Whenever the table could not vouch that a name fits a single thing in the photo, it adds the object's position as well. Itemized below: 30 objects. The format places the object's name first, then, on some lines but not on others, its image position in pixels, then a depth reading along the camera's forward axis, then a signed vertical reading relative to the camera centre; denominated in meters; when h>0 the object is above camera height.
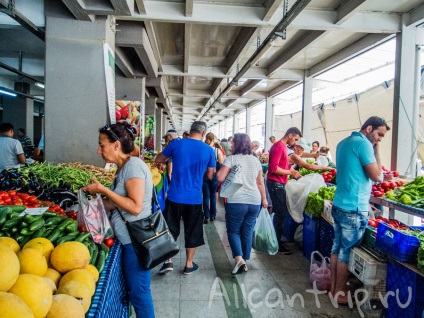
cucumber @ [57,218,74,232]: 2.19 -0.56
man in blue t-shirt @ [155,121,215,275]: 3.96 -0.46
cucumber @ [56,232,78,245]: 2.01 -0.60
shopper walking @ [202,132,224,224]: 6.68 -0.97
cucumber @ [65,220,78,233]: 2.21 -0.58
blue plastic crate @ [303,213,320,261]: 4.59 -1.22
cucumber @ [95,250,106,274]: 2.04 -0.75
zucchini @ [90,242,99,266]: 2.07 -0.72
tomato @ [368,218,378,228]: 3.72 -0.81
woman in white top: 4.06 -0.65
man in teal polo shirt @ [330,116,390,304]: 3.25 -0.41
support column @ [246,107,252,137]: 19.91 +1.80
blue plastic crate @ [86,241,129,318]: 1.68 -0.86
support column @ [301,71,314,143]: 10.73 +1.35
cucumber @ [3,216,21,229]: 2.13 -0.54
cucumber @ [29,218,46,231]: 2.09 -0.54
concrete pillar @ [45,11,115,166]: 4.73 +0.79
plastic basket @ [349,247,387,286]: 3.17 -1.14
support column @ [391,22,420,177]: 6.16 +0.86
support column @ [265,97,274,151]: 15.28 +1.40
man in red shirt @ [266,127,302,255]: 4.82 -0.42
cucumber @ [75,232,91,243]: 2.12 -0.62
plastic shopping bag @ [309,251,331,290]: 3.83 -1.47
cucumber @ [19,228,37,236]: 2.07 -0.57
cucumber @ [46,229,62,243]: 2.03 -0.59
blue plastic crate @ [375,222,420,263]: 2.86 -0.82
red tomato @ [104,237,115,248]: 2.39 -0.72
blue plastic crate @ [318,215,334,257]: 4.20 -1.13
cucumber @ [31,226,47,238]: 2.05 -0.58
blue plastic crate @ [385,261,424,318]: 2.79 -1.22
